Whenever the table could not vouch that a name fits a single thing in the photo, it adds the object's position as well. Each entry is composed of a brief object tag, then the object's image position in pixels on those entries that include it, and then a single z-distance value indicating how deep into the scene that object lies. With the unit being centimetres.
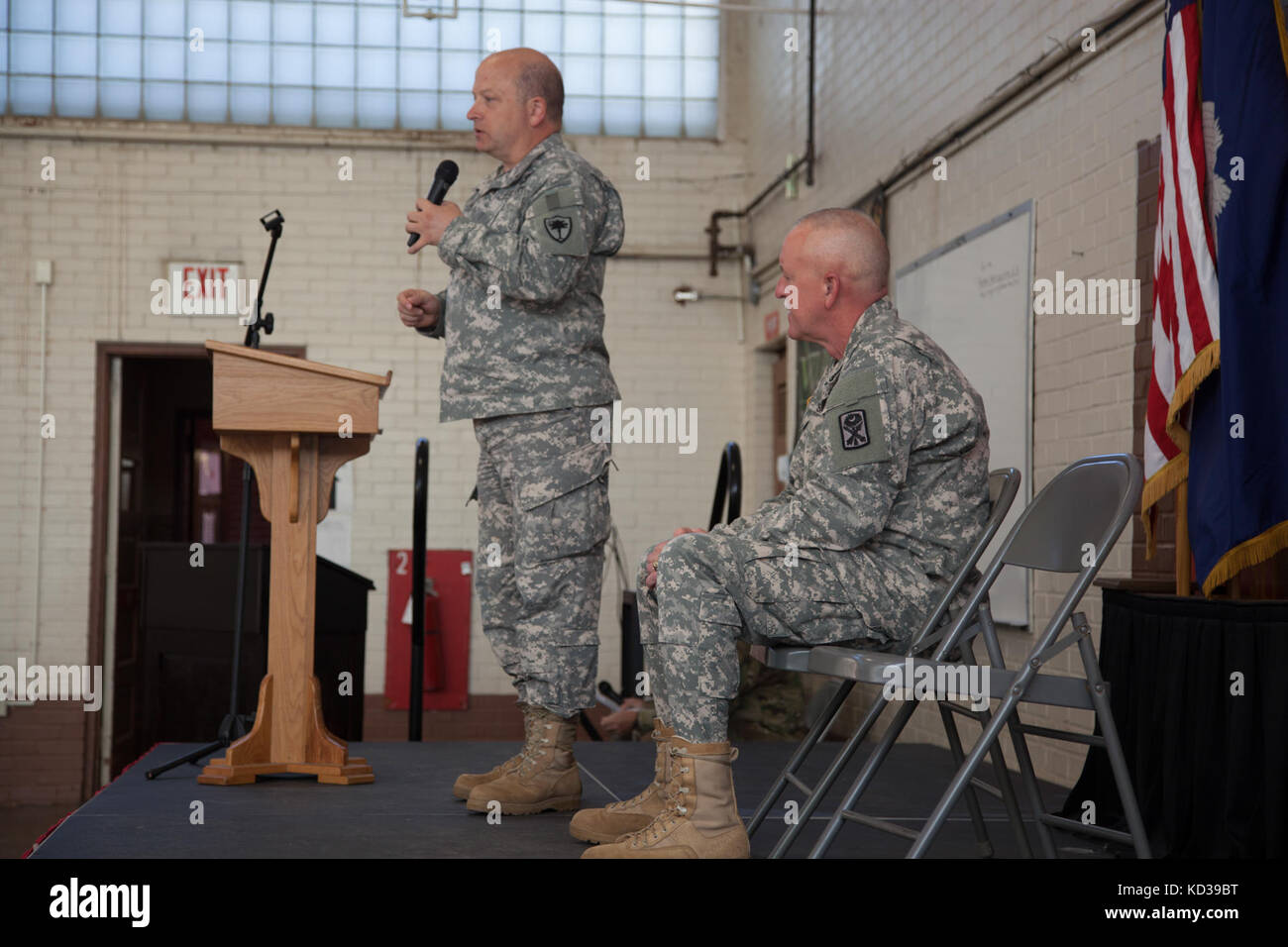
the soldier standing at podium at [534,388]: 261
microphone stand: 340
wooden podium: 292
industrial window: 702
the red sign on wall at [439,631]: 707
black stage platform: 222
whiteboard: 390
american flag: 254
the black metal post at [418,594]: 410
